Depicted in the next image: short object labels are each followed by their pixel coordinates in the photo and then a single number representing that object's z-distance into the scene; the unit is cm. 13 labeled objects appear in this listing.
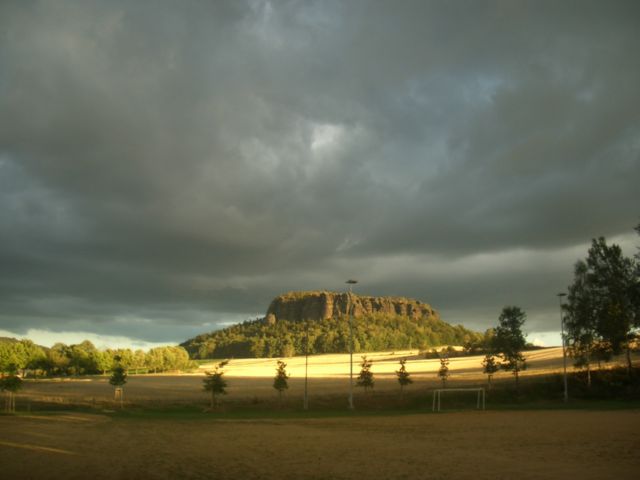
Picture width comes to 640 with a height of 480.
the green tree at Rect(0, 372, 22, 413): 5503
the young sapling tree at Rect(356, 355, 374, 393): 6631
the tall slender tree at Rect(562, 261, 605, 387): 6575
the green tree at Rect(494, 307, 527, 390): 6538
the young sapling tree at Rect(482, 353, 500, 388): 6768
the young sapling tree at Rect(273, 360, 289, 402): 6366
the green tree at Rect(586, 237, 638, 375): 6127
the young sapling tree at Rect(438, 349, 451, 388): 7129
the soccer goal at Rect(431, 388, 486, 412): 5388
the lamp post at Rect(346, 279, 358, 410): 5512
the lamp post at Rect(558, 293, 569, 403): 5834
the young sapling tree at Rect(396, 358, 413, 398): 6316
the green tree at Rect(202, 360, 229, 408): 6119
